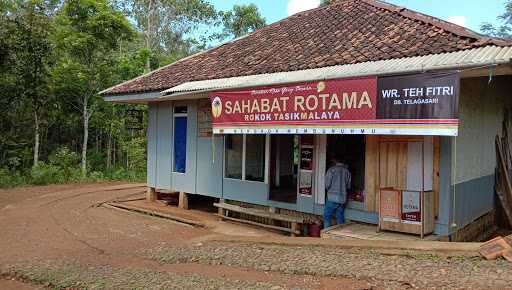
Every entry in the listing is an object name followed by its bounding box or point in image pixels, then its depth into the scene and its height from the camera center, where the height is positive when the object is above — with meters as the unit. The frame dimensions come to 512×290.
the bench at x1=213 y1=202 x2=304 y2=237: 9.28 -1.49
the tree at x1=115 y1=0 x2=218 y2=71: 29.48 +8.64
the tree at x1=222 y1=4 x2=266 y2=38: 28.45 +8.08
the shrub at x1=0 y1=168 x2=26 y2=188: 17.11 -1.38
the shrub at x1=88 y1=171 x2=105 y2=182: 19.02 -1.37
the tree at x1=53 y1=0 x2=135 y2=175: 18.16 +4.09
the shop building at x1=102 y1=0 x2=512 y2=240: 7.02 +0.67
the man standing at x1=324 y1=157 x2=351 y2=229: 8.65 -0.80
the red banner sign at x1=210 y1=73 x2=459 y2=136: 6.52 +0.70
